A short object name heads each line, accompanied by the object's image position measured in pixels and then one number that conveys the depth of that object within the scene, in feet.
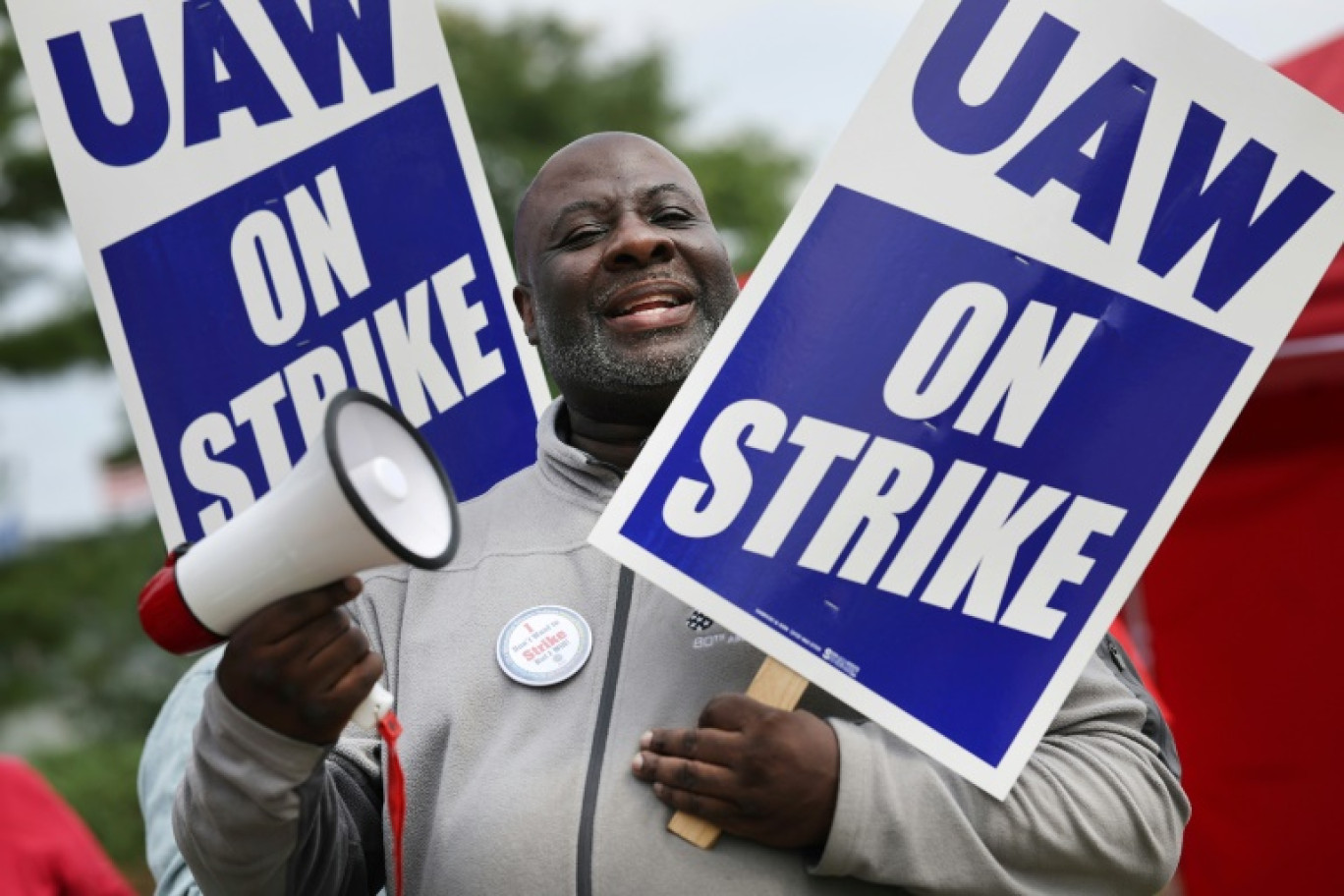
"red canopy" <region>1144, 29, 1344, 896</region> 13.93
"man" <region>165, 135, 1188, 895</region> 9.27
